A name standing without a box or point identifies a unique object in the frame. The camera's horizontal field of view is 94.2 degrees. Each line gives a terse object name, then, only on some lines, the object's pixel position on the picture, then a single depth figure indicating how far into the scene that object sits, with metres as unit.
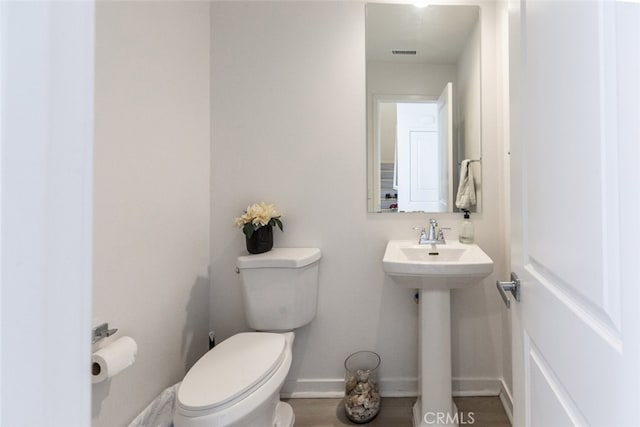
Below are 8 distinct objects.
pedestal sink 1.20
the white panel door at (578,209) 0.35
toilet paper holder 0.89
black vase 1.50
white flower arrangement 1.47
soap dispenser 1.54
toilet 0.92
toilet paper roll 0.88
